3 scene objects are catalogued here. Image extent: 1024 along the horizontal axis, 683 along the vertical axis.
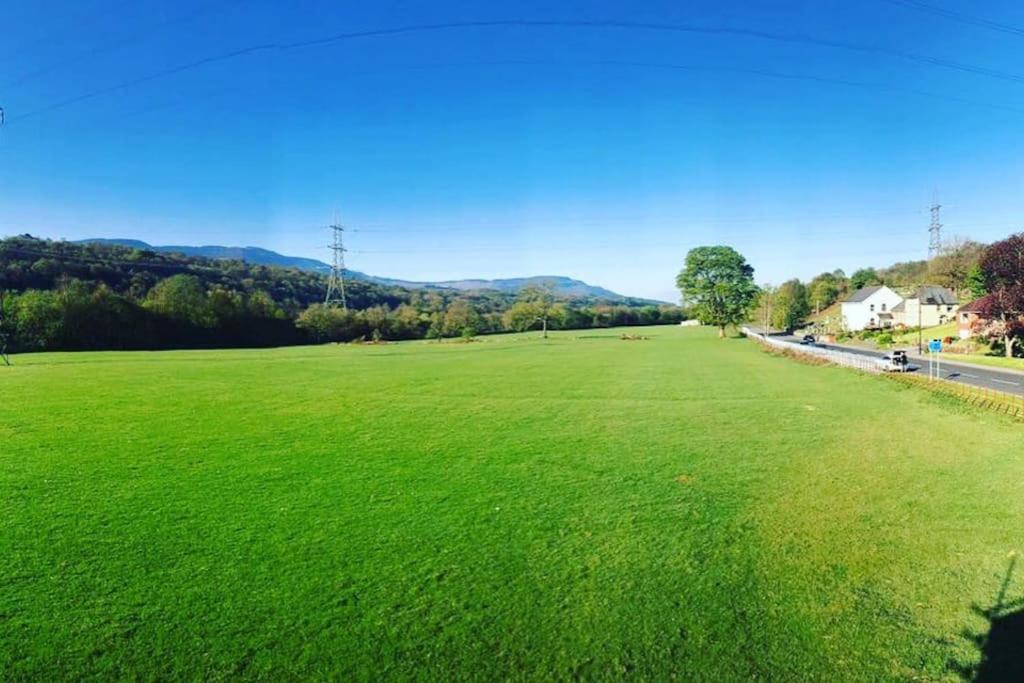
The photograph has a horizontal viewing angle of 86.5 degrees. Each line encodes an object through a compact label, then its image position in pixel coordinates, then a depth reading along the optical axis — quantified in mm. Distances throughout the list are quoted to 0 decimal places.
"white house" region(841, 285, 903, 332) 87562
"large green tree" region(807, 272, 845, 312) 120438
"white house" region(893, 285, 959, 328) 80375
